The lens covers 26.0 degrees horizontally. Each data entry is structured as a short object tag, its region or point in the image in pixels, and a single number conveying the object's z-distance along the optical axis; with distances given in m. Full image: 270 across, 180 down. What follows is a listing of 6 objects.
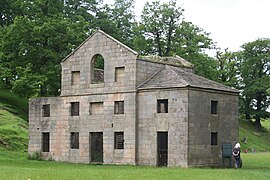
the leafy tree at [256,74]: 92.25
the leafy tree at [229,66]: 88.75
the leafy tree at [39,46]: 60.78
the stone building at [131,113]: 41.28
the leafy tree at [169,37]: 70.12
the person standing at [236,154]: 40.31
